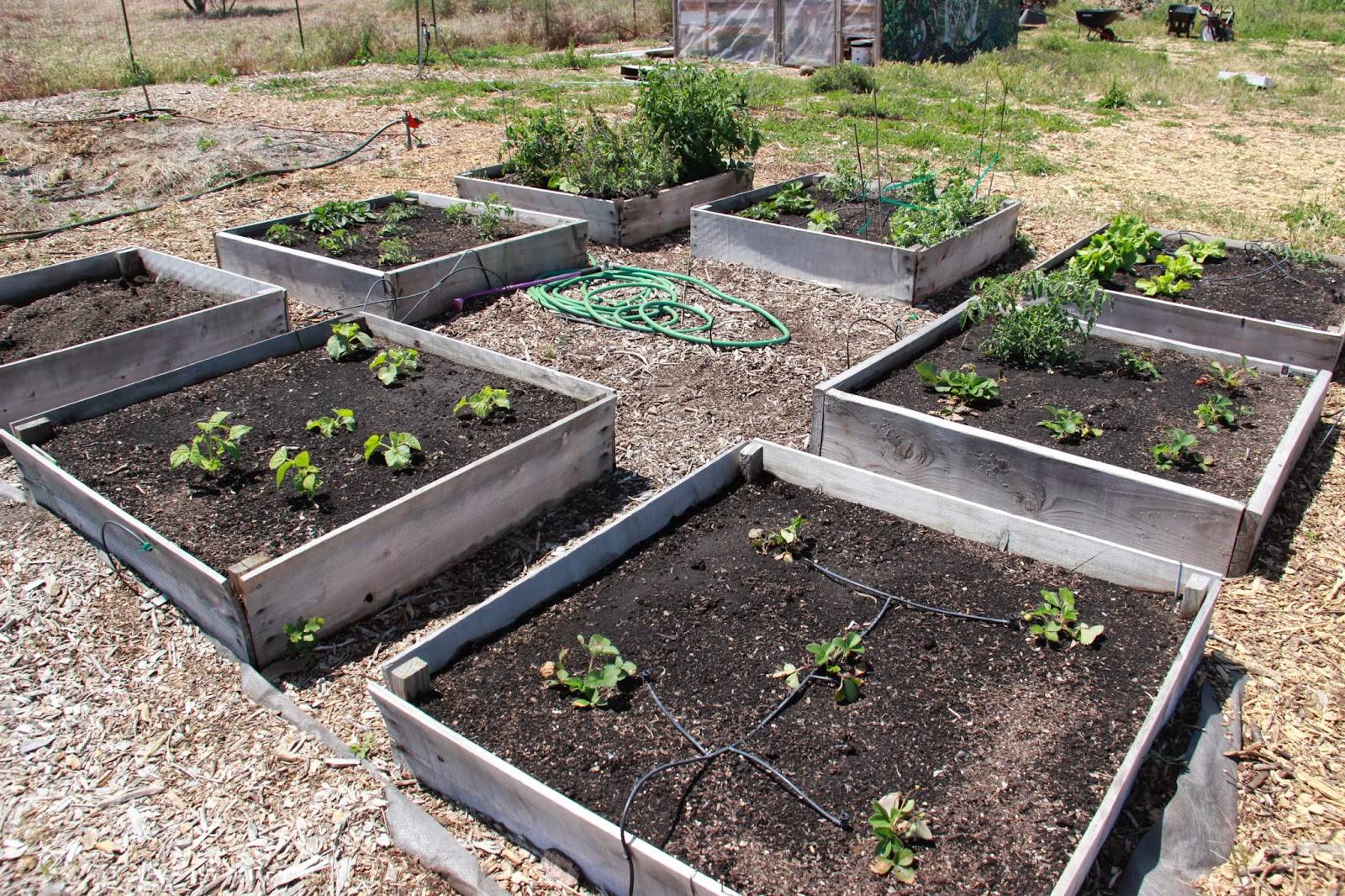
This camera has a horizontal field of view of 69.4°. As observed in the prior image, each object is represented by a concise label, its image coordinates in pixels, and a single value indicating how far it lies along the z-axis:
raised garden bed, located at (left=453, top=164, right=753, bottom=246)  7.69
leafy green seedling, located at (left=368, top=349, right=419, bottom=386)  4.86
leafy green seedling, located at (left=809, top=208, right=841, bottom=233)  7.14
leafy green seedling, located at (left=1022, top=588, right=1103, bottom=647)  3.20
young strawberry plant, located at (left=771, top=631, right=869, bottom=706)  3.03
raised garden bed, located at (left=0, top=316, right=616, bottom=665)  3.50
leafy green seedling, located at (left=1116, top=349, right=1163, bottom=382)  4.93
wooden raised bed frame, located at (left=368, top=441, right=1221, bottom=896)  2.47
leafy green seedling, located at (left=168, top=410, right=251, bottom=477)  4.00
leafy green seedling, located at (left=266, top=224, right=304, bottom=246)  6.95
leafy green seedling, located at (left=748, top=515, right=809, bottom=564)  3.68
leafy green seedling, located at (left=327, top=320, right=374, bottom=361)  5.18
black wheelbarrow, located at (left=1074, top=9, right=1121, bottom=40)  24.08
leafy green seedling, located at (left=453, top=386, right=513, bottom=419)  4.45
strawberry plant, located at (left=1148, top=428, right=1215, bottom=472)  4.12
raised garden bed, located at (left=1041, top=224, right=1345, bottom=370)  5.39
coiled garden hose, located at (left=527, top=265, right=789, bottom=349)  6.18
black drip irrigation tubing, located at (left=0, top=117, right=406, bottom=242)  7.90
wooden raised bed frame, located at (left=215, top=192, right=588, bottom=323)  6.17
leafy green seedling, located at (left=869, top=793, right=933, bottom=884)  2.42
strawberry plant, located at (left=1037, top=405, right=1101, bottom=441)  4.30
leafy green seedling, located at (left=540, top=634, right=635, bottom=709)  2.97
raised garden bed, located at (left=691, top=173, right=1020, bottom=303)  6.57
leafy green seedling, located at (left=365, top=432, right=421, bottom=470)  4.10
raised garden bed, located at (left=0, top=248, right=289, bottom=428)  5.03
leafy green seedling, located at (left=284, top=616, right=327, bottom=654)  3.44
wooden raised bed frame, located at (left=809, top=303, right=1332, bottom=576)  3.76
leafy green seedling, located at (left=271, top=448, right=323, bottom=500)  3.82
